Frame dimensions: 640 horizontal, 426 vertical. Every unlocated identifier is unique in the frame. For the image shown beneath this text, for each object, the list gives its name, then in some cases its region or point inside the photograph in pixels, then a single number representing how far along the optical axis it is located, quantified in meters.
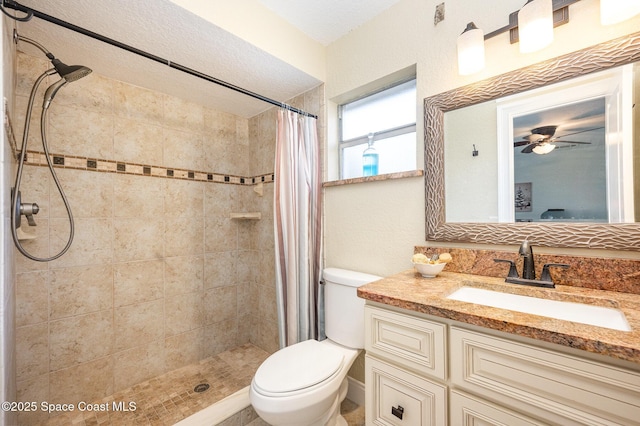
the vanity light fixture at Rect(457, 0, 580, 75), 1.02
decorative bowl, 1.18
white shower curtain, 1.69
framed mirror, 0.96
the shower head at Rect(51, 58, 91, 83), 1.18
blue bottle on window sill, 1.77
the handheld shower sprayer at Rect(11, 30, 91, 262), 1.17
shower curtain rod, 0.89
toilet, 1.09
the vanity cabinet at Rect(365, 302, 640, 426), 0.61
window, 1.65
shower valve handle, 1.25
